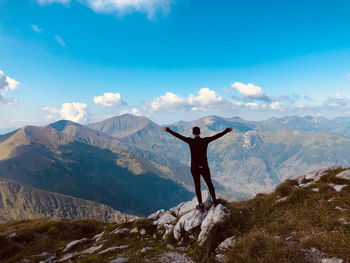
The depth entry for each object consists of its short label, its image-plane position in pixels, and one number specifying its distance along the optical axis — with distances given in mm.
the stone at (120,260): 9211
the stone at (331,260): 5992
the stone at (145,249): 10083
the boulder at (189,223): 11195
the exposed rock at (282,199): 12277
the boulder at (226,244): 8266
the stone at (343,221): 7945
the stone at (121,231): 14986
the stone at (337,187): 12294
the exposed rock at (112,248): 11481
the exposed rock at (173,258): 8534
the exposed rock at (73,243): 14625
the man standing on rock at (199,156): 10859
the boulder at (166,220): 14328
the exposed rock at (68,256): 12372
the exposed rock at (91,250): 12736
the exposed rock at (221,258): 7590
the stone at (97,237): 16156
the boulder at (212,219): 9672
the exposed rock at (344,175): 14148
